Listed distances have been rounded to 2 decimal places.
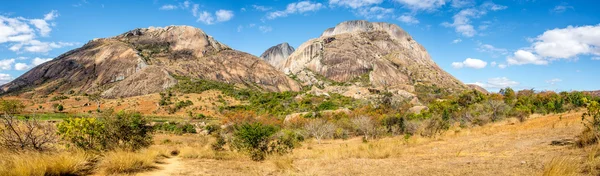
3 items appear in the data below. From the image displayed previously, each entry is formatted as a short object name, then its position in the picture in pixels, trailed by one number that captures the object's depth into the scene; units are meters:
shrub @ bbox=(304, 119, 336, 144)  40.19
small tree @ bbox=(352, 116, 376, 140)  37.72
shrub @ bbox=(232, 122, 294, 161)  16.38
